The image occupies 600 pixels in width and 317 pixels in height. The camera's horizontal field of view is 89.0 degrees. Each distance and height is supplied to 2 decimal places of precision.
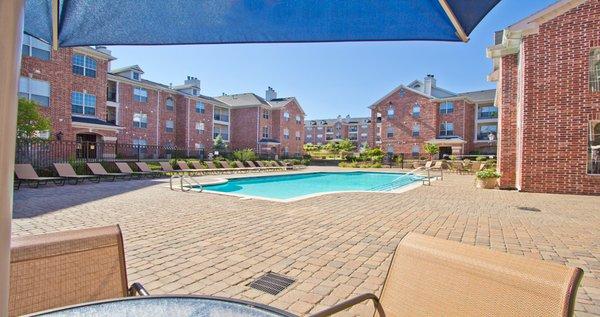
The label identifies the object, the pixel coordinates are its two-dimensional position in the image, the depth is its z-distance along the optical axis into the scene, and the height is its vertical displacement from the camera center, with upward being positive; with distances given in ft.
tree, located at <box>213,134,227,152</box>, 122.11 +4.01
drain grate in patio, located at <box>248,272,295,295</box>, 10.81 -4.74
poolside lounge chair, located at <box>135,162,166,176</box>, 57.44 -2.86
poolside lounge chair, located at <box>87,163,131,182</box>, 47.54 -3.14
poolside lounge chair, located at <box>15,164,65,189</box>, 37.70 -3.12
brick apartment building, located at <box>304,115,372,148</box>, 259.60 +23.30
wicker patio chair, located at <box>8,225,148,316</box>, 5.44 -2.28
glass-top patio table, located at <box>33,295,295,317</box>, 4.63 -2.43
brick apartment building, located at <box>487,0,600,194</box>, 35.37 +7.32
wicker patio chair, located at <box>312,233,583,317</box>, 4.33 -2.04
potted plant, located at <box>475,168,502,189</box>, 43.86 -2.99
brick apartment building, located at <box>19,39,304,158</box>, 69.21 +14.84
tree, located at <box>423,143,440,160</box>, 117.70 +3.31
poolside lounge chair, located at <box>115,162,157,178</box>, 53.16 -2.88
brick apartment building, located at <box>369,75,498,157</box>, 129.08 +16.45
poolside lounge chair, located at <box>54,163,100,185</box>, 42.55 -3.03
